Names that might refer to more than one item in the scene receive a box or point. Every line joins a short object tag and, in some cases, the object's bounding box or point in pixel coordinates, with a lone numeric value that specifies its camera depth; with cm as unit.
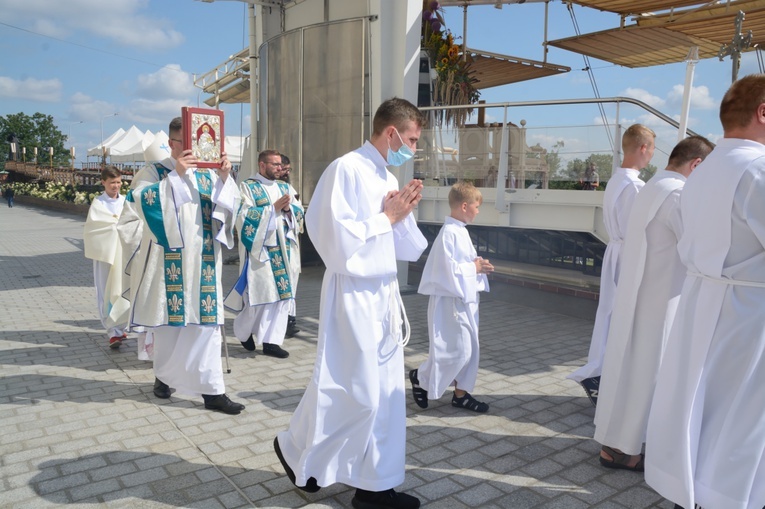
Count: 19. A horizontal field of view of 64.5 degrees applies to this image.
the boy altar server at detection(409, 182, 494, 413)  484
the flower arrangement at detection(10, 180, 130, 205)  3050
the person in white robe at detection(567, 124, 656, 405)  521
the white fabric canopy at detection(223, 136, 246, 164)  2960
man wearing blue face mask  323
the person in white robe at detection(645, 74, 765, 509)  295
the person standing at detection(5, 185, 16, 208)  3738
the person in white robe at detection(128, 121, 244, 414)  485
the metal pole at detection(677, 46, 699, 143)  570
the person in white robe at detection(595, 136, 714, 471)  384
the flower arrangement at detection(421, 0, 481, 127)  1120
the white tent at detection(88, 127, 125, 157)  3550
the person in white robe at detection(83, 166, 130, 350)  691
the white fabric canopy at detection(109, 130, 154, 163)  3234
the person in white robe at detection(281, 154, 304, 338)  720
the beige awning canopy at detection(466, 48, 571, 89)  1280
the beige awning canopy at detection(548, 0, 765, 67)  709
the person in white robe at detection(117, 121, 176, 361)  508
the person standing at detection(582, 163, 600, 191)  779
